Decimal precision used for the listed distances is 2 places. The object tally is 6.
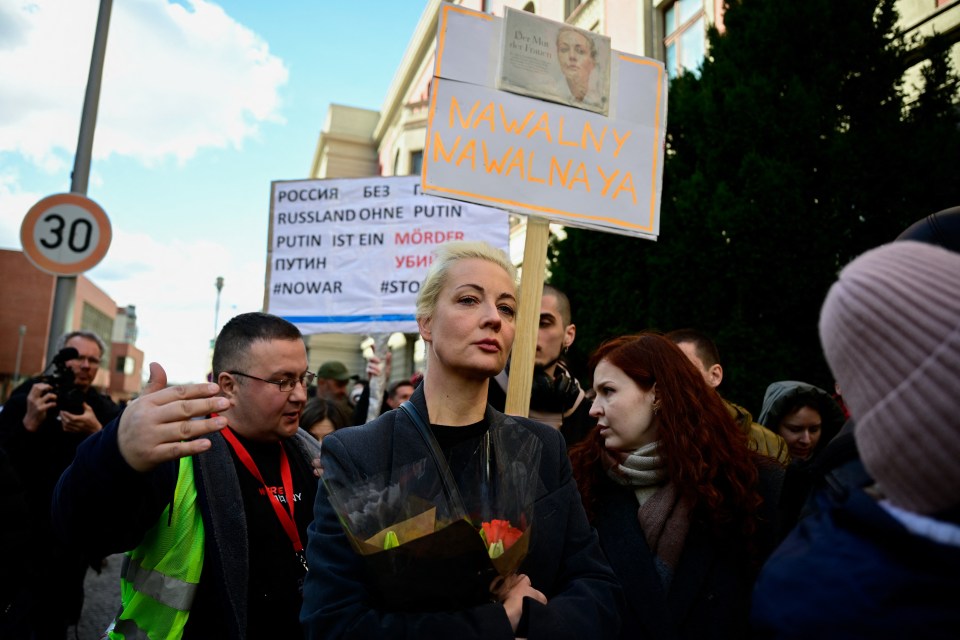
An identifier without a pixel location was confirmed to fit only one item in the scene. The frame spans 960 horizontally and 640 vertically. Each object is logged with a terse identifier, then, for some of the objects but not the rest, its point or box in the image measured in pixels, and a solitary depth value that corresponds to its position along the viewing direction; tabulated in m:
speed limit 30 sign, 5.30
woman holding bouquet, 1.40
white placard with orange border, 3.16
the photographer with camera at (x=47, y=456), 4.06
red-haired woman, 2.24
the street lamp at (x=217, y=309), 30.70
